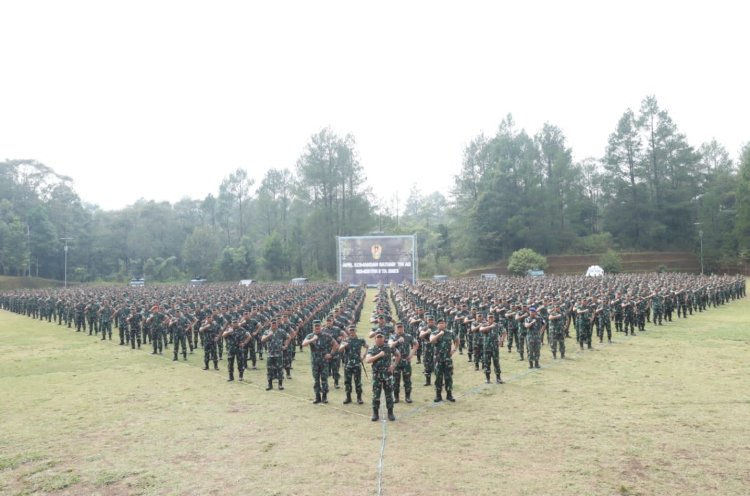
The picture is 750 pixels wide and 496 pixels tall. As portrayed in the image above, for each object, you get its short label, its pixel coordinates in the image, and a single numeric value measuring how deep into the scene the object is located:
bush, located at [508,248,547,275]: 57.69
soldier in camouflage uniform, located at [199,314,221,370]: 14.95
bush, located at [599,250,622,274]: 57.19
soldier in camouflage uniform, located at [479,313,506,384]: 12.34
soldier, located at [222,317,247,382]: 13.55
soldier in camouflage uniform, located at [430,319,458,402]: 10.50
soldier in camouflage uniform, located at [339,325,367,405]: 10.69
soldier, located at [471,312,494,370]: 12.77
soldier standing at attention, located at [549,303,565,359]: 15.26
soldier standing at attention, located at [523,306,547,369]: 13.80
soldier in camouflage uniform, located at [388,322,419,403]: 10.45
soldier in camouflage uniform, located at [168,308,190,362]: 17.06
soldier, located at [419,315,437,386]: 11.68
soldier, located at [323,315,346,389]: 11.45
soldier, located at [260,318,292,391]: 12.38
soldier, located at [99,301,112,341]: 22.79
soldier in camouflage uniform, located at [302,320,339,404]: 10.98
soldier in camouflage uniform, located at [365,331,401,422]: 9.48
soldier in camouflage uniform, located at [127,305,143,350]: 19.83
